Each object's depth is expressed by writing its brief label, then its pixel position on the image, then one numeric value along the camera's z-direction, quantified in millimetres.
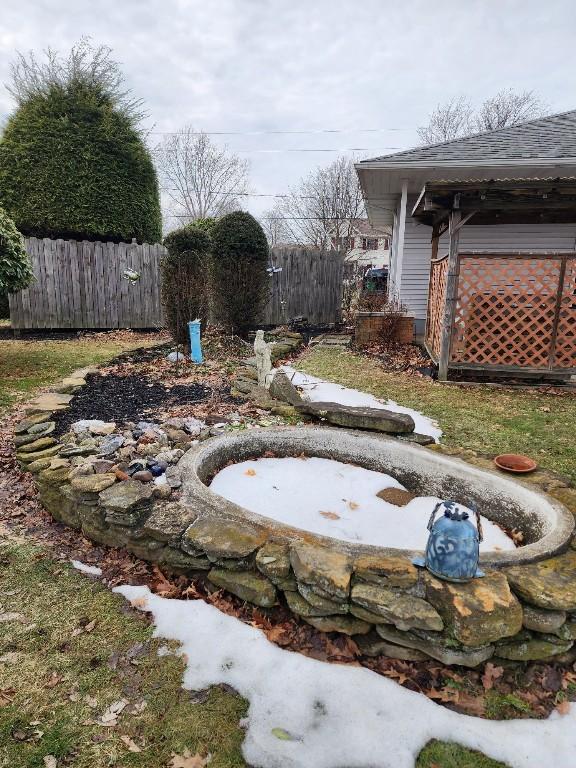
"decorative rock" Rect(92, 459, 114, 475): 2809
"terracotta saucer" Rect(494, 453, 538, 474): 2781
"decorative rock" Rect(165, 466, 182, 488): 2659
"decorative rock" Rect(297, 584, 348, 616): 1777
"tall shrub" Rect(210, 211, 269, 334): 8469
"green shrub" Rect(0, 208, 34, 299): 5718
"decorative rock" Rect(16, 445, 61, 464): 3168
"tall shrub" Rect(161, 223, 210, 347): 6922
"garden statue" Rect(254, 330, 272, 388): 4660
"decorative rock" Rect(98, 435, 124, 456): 3092
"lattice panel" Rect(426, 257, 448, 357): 6598
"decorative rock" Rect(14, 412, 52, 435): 3545
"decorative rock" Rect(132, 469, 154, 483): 2744
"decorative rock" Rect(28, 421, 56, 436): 3479
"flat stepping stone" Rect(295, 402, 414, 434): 3436
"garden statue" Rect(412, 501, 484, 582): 1732
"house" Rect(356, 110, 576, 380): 5496
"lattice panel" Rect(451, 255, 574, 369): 5883
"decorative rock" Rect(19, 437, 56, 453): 3260
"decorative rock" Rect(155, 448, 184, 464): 3004
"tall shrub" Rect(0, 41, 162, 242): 10016
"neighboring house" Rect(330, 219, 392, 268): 23017
